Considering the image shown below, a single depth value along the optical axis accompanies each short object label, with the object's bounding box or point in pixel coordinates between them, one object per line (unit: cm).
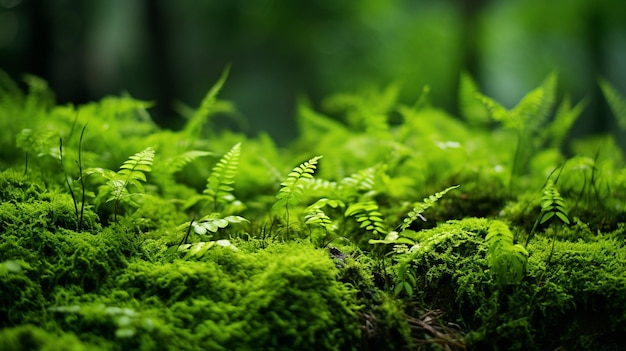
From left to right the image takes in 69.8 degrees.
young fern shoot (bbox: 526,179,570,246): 223
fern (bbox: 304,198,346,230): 228
